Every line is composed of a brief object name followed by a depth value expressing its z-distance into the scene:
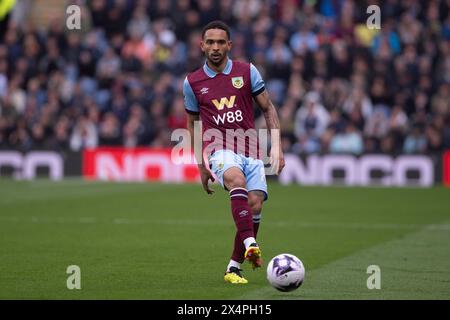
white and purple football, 16.95
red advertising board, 47.16
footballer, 18.53
